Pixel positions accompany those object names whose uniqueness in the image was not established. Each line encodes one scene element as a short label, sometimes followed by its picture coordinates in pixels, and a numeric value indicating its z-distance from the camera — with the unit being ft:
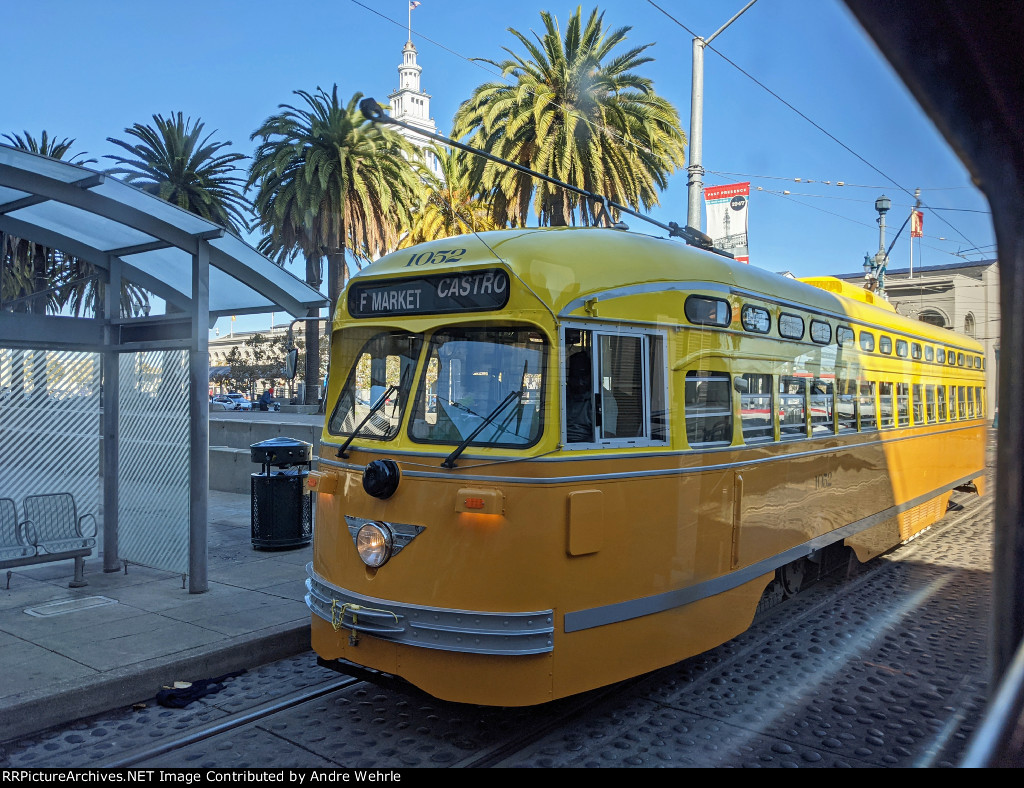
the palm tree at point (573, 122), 63.31
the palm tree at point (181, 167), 83.61
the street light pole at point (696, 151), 40.57
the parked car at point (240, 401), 190.90
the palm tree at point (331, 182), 78.48
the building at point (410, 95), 563.89
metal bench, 23.75
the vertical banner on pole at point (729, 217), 41.27
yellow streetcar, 14.70
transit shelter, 24.67
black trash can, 32.04
